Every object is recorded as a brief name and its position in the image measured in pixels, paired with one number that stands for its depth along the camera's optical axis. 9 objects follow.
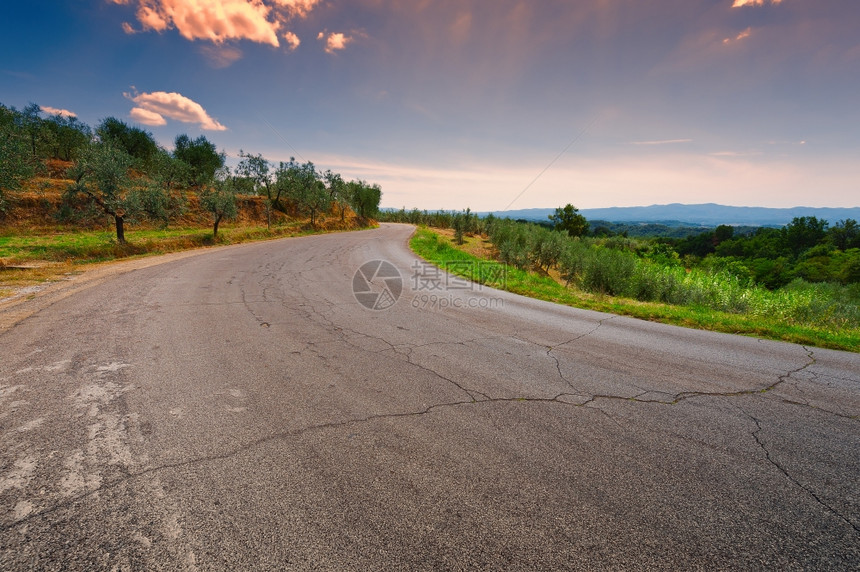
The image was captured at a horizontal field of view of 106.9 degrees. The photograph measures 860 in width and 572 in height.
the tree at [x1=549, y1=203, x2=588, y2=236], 51.56
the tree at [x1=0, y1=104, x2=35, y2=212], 12.55
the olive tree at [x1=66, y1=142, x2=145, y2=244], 16.30
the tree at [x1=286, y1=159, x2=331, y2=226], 42.16
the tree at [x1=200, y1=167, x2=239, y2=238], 23.47
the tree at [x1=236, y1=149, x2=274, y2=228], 39.47
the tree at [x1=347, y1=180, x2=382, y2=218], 60.16
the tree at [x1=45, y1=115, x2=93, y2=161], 36.91
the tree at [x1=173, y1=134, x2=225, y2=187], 45.83
